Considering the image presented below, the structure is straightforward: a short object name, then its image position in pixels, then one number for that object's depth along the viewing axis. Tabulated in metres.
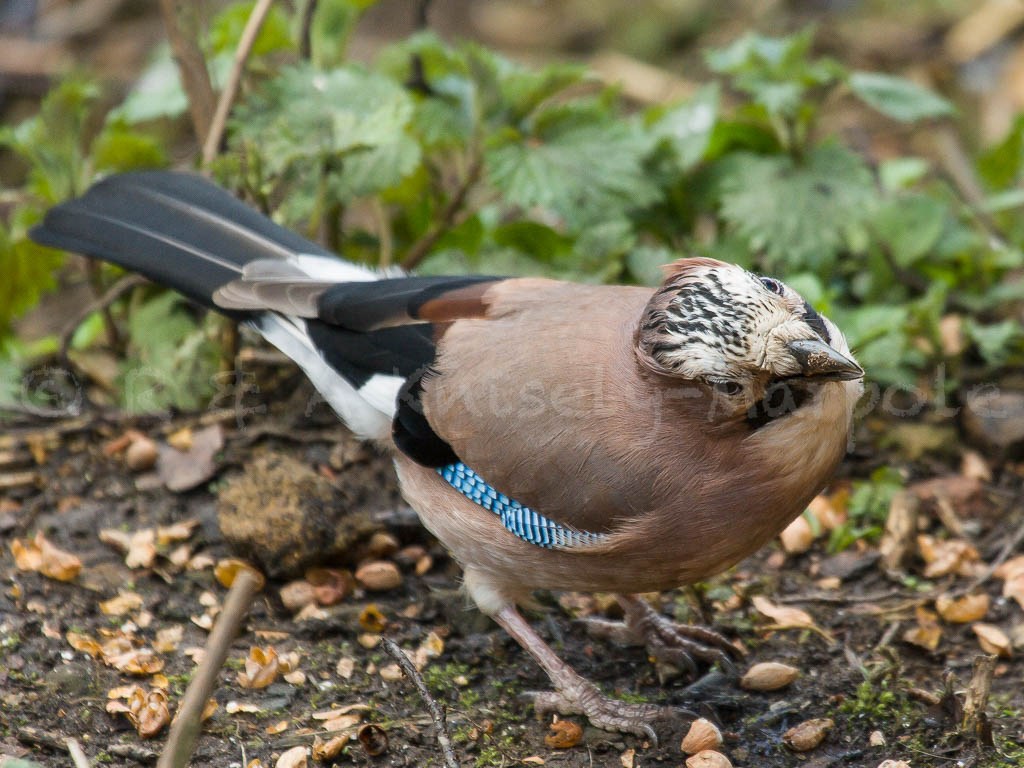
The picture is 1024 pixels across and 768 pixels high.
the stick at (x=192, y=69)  9.21
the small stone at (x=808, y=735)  6.66
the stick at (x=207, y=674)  4.96
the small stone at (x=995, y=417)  9.07
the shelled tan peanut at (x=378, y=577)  8.14
